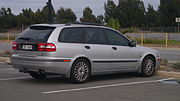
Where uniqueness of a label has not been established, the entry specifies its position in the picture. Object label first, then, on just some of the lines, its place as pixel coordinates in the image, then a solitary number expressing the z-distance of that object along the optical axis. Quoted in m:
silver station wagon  9.38
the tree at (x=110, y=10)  80.44
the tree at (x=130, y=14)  81.62
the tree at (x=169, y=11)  76.06
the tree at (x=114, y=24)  31.87
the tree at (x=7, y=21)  68.84
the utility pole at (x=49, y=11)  15.14
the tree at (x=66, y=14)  41.94
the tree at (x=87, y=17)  58.34
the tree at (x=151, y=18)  87.27
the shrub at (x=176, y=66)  12.28
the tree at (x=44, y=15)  53.84
